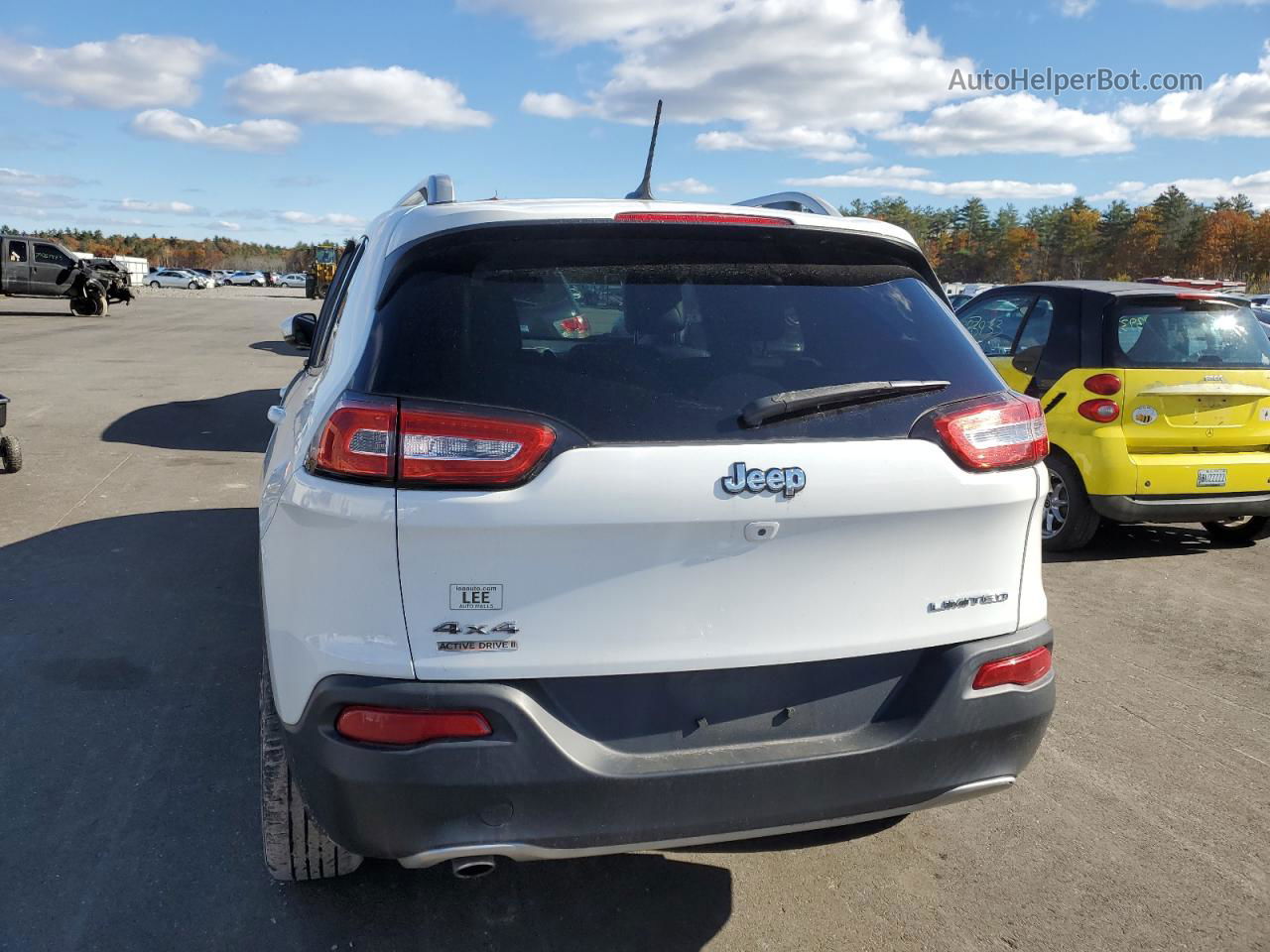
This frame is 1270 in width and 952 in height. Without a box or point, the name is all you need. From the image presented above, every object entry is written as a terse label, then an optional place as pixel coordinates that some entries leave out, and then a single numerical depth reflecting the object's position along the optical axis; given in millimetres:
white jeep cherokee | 2156
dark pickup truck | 32281
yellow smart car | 6426
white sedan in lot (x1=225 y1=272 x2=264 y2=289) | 102812
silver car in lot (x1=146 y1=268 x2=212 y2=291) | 83188
